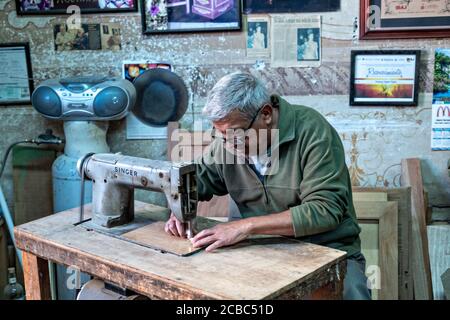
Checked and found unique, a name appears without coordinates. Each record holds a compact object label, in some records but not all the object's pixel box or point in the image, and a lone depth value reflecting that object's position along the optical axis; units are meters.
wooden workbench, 1.54
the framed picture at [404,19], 3.01
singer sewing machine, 1.85
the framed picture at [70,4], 3.18
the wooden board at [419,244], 2.94
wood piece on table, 1.82
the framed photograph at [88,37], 3.23
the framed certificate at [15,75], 3.28
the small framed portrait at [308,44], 3.09
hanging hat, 3.24
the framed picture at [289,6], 3.05
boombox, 2.90
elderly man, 1.89
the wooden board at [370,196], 2.95
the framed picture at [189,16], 3.12
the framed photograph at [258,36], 3.11
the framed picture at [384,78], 3.08
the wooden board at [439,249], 3.07
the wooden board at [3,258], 3.18
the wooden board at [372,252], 2.88
